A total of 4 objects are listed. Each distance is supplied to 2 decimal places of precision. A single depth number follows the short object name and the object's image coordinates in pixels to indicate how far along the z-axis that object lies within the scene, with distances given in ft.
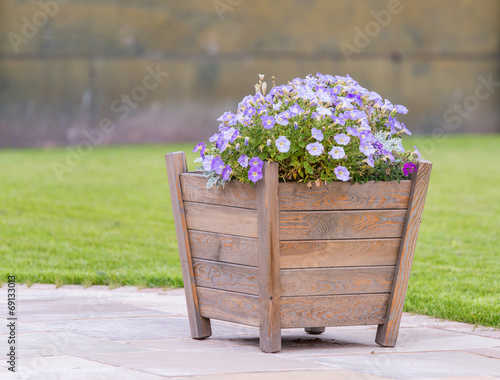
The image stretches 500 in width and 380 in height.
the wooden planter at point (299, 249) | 22.45
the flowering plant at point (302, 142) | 22.18
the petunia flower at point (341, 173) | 22.13
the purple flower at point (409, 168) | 23.77
